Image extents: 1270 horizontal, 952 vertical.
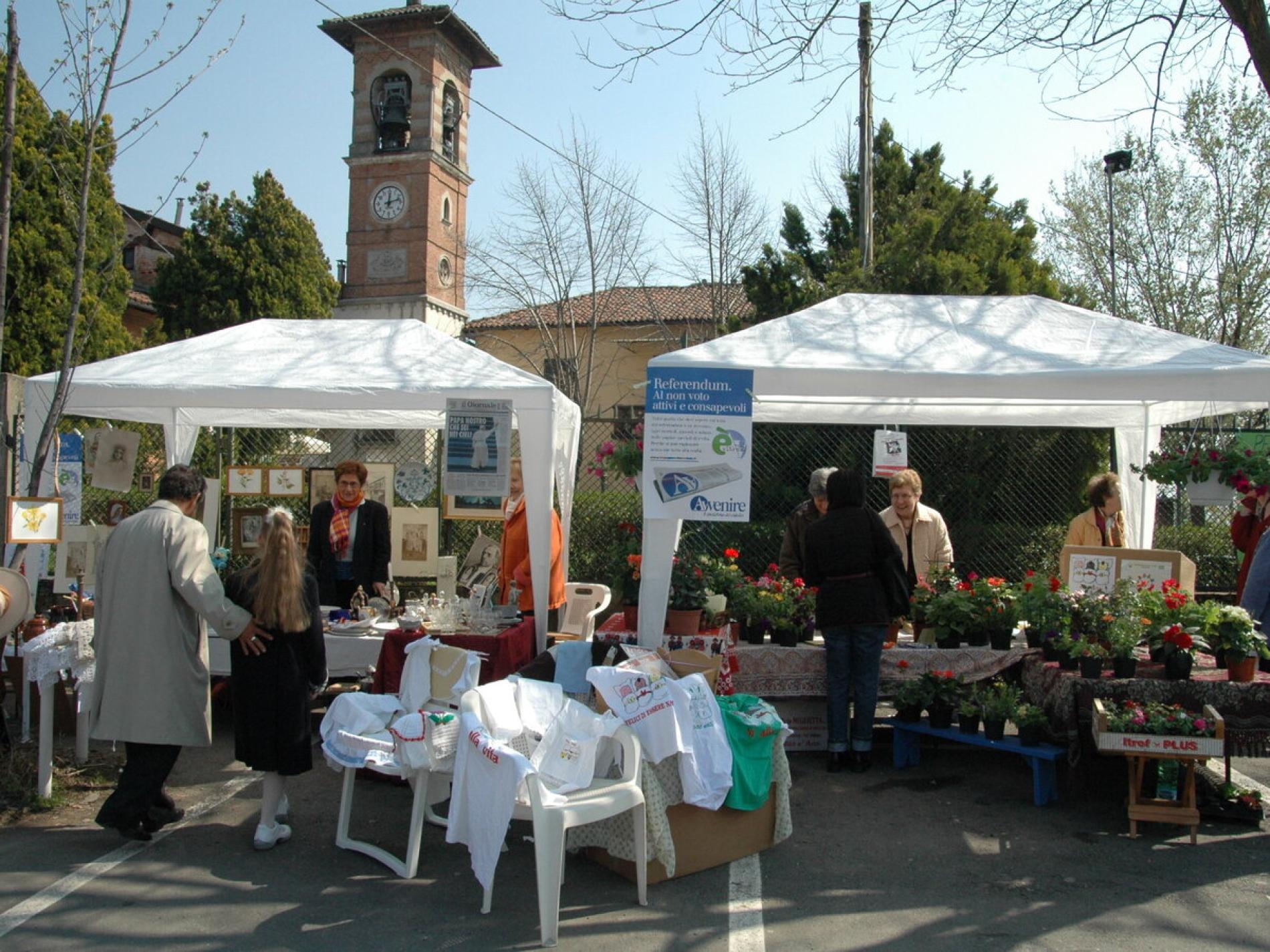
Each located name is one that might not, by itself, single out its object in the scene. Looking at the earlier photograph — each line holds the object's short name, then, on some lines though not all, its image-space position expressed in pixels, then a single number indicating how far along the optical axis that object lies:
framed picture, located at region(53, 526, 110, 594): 6.20
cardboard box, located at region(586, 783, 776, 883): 4.07
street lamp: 12.00
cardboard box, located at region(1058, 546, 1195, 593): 5.74
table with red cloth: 5.44
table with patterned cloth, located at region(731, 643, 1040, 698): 5.73
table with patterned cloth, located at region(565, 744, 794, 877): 3.88
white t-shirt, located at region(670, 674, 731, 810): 3.98
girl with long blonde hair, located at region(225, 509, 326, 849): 4.27
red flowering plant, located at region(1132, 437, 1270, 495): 5.69
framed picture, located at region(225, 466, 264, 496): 9.16
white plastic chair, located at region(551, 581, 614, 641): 7.16
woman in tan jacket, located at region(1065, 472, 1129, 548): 6.39
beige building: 23.34
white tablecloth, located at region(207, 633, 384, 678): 5.76
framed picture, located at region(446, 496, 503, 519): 8.37
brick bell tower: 28.12
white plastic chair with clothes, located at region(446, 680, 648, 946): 3.51
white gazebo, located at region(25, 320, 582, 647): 6.08
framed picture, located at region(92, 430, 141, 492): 7.35
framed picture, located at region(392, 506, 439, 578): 9.02
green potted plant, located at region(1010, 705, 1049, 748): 5.08
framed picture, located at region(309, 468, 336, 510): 9.64
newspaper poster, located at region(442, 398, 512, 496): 6.22
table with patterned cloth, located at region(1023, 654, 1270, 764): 4.85
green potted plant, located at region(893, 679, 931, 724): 5.55
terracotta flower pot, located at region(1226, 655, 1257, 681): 4.93
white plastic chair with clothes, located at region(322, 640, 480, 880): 3.99
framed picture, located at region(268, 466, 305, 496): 9.24
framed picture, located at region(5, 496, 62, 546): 5.33
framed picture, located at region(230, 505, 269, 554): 9.20
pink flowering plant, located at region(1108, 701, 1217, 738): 4.43
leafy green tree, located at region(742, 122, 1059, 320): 10.30
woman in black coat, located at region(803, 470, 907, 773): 5.42
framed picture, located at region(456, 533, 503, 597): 6.55
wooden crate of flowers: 4.38
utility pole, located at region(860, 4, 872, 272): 10.99
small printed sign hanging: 8.52
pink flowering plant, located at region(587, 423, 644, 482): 7.27
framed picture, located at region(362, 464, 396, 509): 9.41
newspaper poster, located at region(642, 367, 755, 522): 5.45
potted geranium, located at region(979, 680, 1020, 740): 5.23
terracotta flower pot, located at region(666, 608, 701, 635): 5.70
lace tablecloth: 4.94
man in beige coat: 4.27
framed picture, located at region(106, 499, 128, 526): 6.61
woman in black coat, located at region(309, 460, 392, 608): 6.67
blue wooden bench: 5.02
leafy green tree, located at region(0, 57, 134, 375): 11.52
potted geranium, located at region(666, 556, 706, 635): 5.70
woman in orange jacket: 6.36
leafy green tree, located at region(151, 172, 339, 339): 22.67
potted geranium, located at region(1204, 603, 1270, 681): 4.87
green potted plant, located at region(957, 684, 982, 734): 5.35
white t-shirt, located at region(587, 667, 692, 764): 3.88
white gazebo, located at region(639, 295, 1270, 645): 5.49
